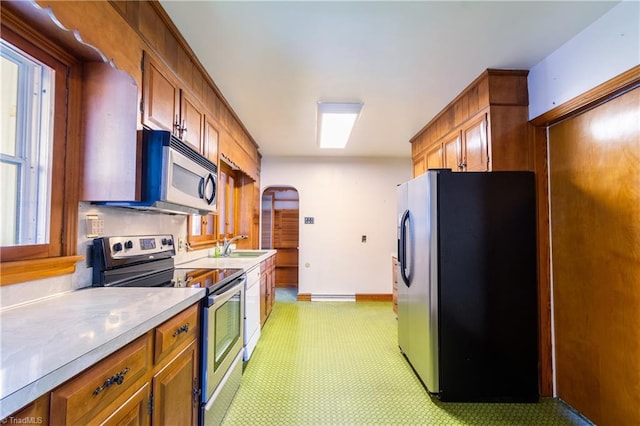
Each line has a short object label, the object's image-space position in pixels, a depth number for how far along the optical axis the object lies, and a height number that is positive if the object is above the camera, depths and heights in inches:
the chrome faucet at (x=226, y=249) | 130.1 -11.9
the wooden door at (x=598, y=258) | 62.7 -8.4
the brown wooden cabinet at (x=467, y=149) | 91.7 +27.3
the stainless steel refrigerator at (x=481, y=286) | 78.6 -17.2
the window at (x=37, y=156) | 45.4 +11.5
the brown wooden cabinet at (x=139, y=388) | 27.8 -20.4
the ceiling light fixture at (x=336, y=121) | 110.9 +44.1
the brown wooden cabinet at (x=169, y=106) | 61.9 +29.4
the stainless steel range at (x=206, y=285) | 59.4 -15.3
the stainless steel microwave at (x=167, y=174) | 60.3 +11.0
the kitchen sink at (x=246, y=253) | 142.0 -15.2
